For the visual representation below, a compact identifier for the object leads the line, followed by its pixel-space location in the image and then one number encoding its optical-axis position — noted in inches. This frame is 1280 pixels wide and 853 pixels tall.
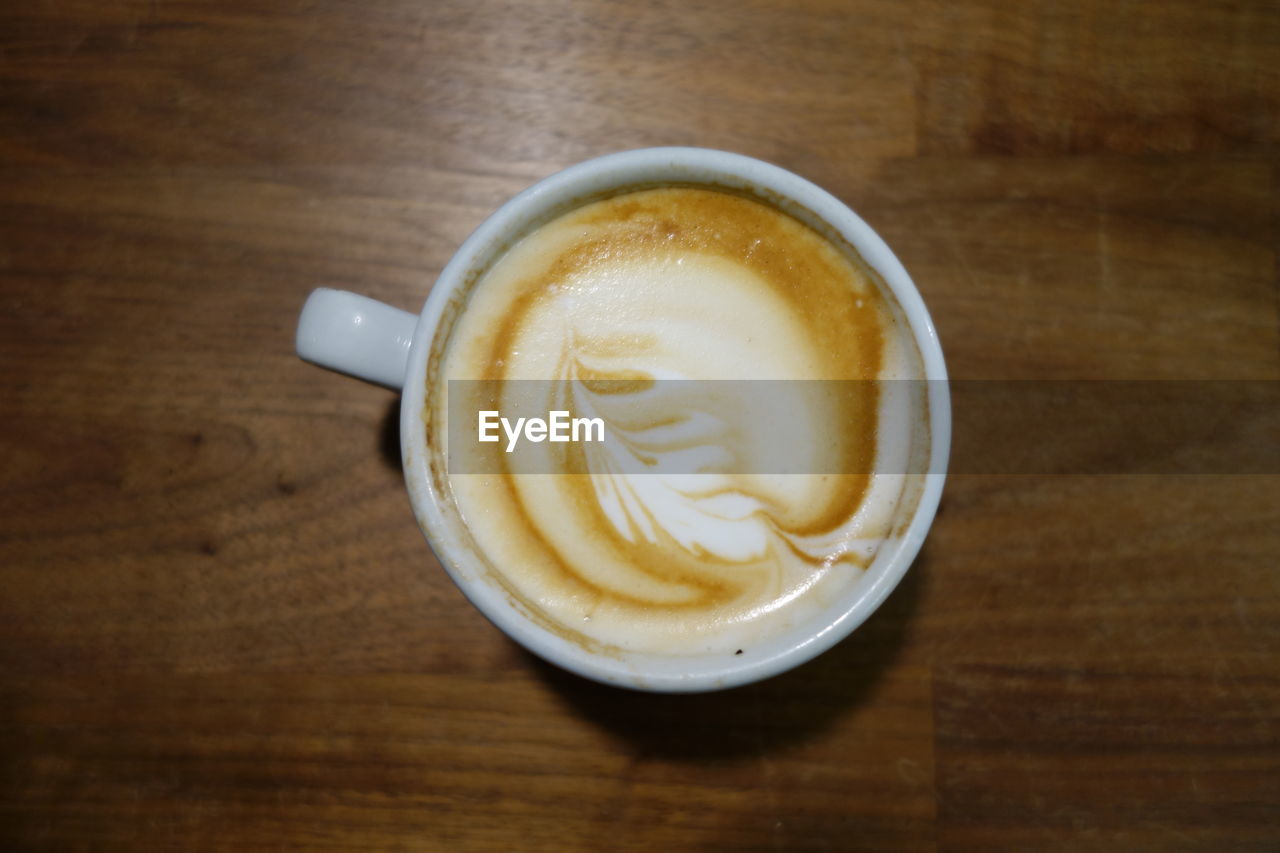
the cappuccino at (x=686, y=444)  11.3
